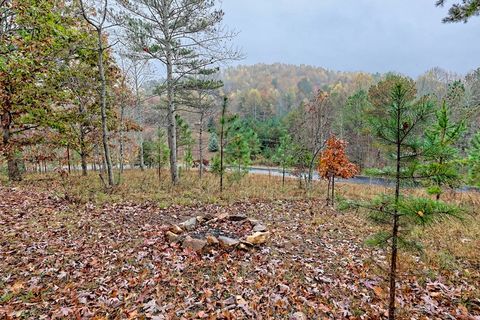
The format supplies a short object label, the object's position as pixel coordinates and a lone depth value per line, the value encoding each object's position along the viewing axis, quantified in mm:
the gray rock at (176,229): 6157
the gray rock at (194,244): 5471
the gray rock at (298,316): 3648
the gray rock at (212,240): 5645
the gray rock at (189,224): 6512
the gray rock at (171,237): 5820
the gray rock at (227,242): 5630
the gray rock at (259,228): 6549
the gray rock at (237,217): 7425
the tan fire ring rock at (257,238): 5906
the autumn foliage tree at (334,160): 11750
